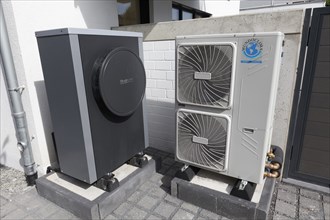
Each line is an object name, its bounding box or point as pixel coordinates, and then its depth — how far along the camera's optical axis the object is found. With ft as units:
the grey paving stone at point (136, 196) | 6.90
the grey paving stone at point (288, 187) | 7.21
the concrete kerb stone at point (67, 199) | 5.86
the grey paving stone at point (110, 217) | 6.17
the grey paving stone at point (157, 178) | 7.84
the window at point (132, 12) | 11.49
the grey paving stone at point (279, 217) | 6.02
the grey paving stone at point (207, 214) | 6.14
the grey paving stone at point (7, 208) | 6.39
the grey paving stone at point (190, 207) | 6.41
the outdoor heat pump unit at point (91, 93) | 5.33
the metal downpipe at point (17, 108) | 6.44
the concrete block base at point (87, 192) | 5.98
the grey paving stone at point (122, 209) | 6.35
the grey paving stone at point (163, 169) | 8.49
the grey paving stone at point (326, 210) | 6.08
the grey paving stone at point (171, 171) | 8.36
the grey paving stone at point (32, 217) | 6.17
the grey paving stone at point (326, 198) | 6.68
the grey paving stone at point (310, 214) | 6.06
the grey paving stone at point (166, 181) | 7.67
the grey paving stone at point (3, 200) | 6.83
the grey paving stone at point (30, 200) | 6.65
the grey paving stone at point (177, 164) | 8.97
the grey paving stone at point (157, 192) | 7.14
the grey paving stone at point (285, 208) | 6.21
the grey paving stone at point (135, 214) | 6.20
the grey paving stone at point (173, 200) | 6.73
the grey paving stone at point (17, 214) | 6.22
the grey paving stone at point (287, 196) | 6.73
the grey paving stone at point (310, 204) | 6.42
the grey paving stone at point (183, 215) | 6.15
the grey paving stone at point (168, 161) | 9.16
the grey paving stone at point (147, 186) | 7.45
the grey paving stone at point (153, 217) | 6.14
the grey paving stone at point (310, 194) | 6.84
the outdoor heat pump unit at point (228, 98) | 5.12
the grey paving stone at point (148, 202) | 6.63
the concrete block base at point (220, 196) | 5.73
